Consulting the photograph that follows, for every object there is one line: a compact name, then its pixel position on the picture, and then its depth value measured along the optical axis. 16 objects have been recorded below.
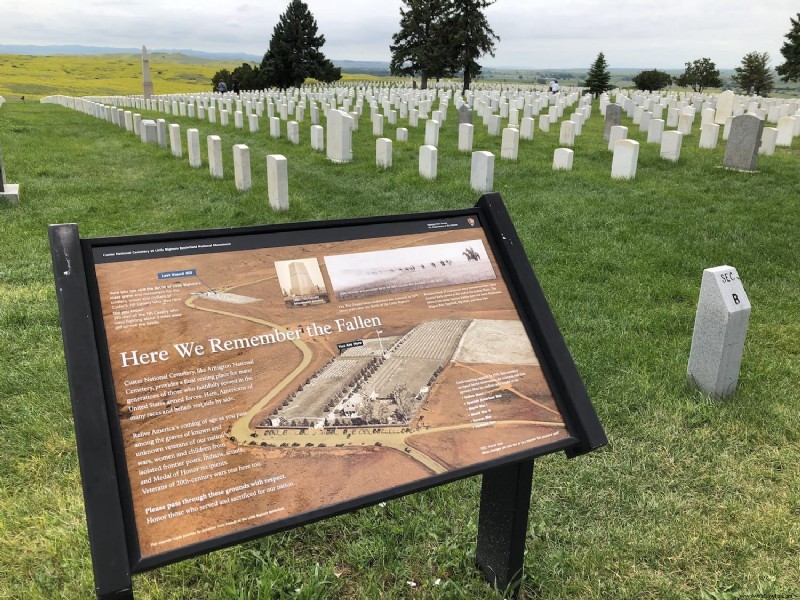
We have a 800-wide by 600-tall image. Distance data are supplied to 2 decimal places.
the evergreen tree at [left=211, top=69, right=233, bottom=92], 46.97
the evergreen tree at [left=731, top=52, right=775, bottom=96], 53.19
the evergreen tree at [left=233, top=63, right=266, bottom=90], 50.19
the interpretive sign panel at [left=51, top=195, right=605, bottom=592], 1.64
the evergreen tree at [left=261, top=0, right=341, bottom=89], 51.56
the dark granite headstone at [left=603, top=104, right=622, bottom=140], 14.34
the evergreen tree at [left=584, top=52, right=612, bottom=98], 37.69
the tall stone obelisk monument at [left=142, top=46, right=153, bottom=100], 33.03
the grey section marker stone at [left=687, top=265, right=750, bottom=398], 3.66
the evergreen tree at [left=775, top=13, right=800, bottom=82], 49.31
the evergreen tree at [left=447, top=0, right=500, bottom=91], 47.19
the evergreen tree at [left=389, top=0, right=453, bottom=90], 47.81
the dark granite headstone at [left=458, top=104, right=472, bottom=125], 15.63
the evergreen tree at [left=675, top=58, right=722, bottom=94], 56.66
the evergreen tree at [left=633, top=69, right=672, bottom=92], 49.16
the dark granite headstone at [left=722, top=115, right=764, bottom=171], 10.70
